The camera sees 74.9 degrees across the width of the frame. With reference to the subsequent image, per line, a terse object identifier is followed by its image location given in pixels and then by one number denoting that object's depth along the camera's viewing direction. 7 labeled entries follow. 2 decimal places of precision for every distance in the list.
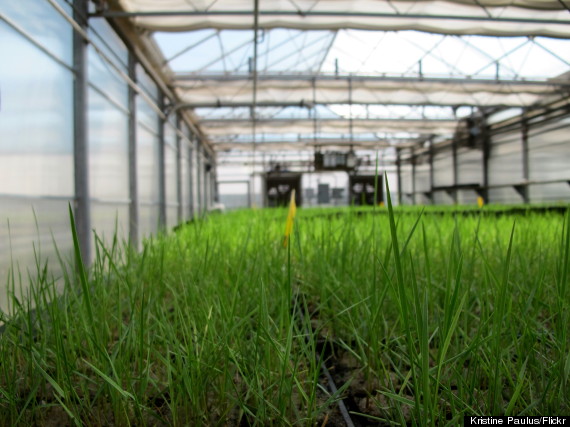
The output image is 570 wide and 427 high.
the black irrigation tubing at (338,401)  0.51
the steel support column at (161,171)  6.54
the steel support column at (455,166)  15.18
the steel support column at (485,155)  12.49
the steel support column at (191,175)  10.82
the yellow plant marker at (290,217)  0.97
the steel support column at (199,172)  12.55
